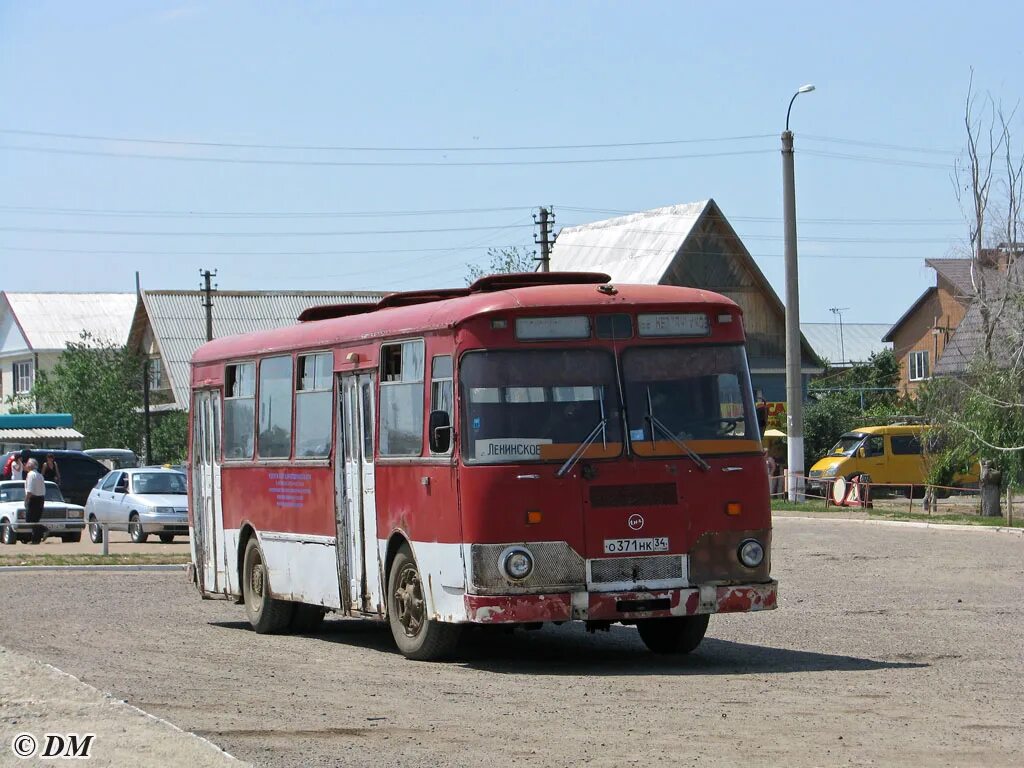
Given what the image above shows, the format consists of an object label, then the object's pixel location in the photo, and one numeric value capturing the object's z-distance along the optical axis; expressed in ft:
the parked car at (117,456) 224.94
